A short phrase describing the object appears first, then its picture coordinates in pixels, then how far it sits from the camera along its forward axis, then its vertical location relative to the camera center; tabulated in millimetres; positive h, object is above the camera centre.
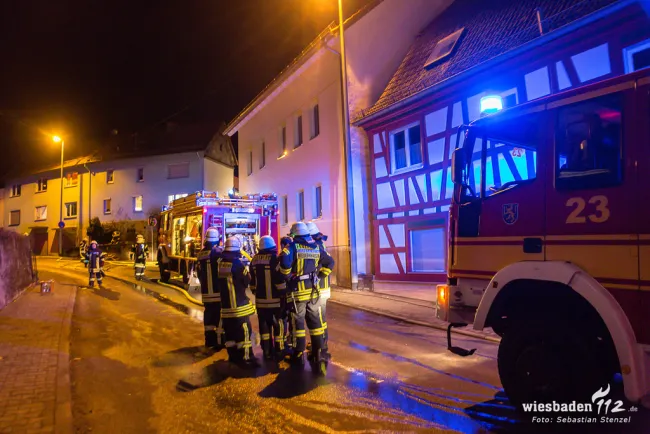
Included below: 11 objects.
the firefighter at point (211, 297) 6738 -817
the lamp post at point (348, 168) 13352 +2058
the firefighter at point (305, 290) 5660 -627
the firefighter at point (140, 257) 16567 -517
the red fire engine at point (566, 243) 3414 -74
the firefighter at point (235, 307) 6148 -902
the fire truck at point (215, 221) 13383 +603
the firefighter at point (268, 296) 6125 -744
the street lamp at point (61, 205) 32862 +2909
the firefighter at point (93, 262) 15164 -599
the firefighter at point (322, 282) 5801 -551
